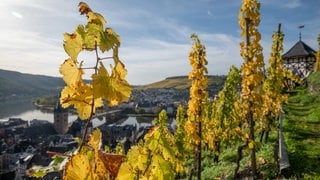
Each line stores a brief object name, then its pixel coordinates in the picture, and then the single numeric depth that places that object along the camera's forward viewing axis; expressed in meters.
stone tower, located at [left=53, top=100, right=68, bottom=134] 100.22
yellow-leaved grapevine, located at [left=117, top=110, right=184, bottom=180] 1.81
